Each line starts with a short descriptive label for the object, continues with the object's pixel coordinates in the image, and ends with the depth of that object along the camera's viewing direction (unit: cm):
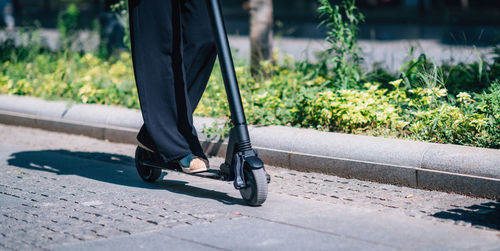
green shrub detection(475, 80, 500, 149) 470
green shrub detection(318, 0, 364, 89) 606
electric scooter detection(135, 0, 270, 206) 407
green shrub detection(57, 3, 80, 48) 1002
